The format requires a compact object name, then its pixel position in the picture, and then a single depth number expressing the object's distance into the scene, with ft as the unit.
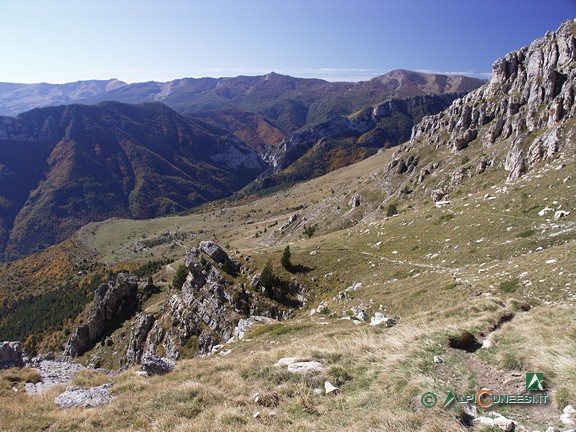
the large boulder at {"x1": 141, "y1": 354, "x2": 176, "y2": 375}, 58.29
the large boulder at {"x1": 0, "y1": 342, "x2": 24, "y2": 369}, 85.46
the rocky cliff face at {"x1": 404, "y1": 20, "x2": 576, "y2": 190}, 259.27
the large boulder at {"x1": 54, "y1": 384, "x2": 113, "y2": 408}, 47.55
